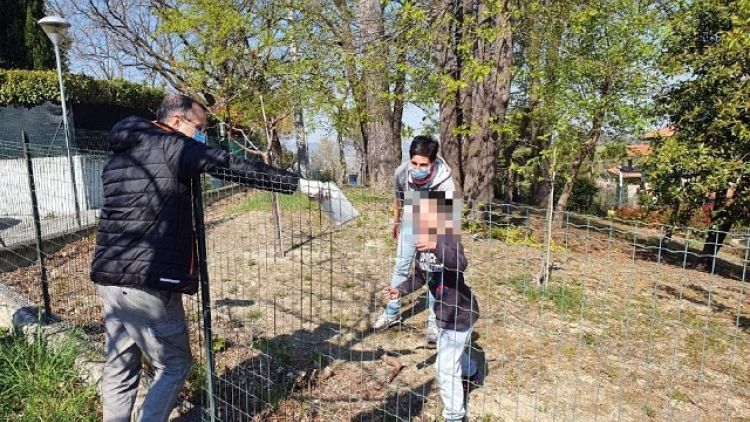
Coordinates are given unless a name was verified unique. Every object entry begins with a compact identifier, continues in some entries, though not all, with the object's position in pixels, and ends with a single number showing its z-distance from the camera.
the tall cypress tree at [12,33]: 13.29
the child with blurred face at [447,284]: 2.38
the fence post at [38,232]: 3.66
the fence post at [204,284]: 2.34
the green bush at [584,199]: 19.36
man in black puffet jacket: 2.09
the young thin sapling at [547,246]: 4.44
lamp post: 7.57
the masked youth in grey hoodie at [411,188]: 2.57
